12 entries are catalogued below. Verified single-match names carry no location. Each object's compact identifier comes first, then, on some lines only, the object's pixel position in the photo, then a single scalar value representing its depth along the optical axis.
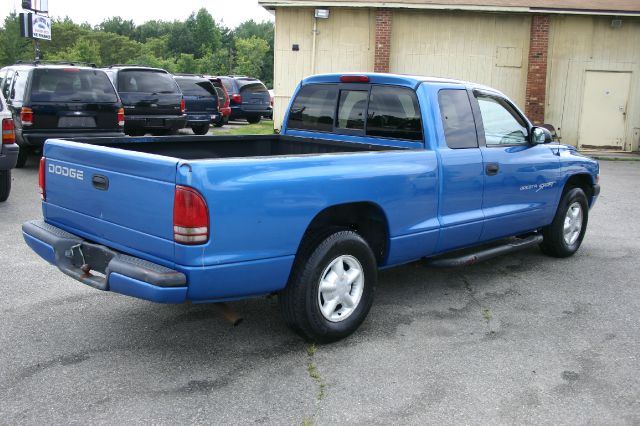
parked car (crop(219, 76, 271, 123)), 24.23
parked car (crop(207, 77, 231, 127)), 21.06
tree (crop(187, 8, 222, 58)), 121.69
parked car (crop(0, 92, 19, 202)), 8.65
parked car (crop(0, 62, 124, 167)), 11.13
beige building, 18.11
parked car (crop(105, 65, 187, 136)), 15.14
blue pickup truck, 3.71
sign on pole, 22.50
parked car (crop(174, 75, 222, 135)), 18.78
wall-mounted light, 18.42
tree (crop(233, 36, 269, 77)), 85.19
